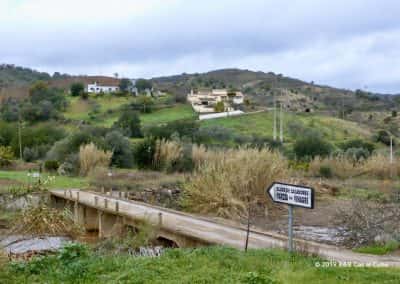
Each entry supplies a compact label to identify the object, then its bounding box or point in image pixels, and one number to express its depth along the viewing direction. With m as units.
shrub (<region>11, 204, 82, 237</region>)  7.79
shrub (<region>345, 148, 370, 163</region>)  34.55
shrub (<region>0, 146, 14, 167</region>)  31.71
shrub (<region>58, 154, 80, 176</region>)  29.29
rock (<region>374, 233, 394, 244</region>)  11.00
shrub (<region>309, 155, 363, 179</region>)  29.60
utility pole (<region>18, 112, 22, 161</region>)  38.37
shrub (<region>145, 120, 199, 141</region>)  39.64
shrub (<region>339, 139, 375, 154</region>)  42.84
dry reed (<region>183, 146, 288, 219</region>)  17.41
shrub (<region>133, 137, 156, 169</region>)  31.09
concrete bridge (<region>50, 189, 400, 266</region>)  9.84
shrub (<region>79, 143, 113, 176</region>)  28.89
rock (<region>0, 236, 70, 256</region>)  11.81
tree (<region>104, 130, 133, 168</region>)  32.31
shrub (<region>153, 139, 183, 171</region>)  29.42
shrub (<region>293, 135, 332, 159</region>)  38.00
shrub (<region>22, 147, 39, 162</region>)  37.22
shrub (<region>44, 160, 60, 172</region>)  29.53
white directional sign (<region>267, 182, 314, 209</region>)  7.38
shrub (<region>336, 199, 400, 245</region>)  11.91
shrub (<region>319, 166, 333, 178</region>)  29.85
